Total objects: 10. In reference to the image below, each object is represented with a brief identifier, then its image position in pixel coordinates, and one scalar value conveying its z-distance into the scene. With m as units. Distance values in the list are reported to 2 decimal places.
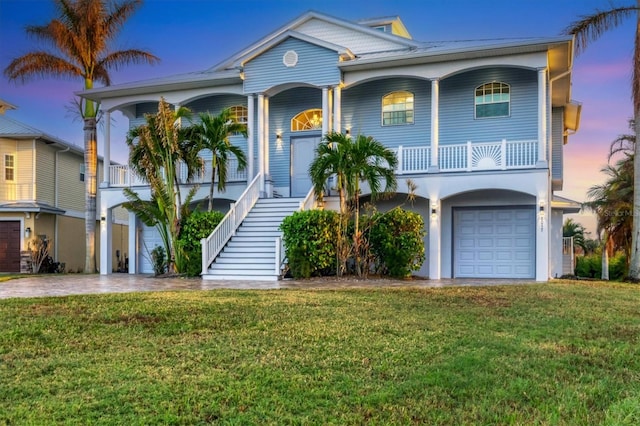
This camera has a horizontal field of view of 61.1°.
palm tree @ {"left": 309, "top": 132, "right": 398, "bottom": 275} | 13.53
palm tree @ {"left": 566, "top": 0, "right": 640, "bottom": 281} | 14.13
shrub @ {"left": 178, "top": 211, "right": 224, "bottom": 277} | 14.58
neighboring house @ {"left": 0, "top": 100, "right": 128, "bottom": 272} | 22.14
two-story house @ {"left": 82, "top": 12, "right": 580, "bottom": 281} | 14.62
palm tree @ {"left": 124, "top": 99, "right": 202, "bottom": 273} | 14.80
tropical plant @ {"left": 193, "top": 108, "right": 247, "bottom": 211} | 15.50
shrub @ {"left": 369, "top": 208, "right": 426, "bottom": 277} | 13.45
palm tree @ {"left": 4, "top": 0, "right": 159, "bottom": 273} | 19.20
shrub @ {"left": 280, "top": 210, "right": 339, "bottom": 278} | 13.39
